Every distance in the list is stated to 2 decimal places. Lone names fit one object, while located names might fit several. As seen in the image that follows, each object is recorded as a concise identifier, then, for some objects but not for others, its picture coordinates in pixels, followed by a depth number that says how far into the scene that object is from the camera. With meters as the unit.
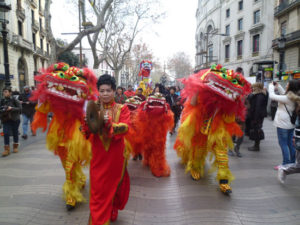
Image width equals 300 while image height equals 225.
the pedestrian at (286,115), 3.46
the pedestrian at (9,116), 5.19
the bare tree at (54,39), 9.66
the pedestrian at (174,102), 7.69
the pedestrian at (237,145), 5.14
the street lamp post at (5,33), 6.42
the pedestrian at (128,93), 7.85
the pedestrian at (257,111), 5.32
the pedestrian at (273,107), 9.43
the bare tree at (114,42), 13.43
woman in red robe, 2.09
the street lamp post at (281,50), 10.56
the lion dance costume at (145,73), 7.15
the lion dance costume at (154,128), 3.72
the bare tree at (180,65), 51.97
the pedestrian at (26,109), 6.93
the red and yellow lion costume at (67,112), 2.67
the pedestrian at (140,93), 5.97
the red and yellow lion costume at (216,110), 3.04
